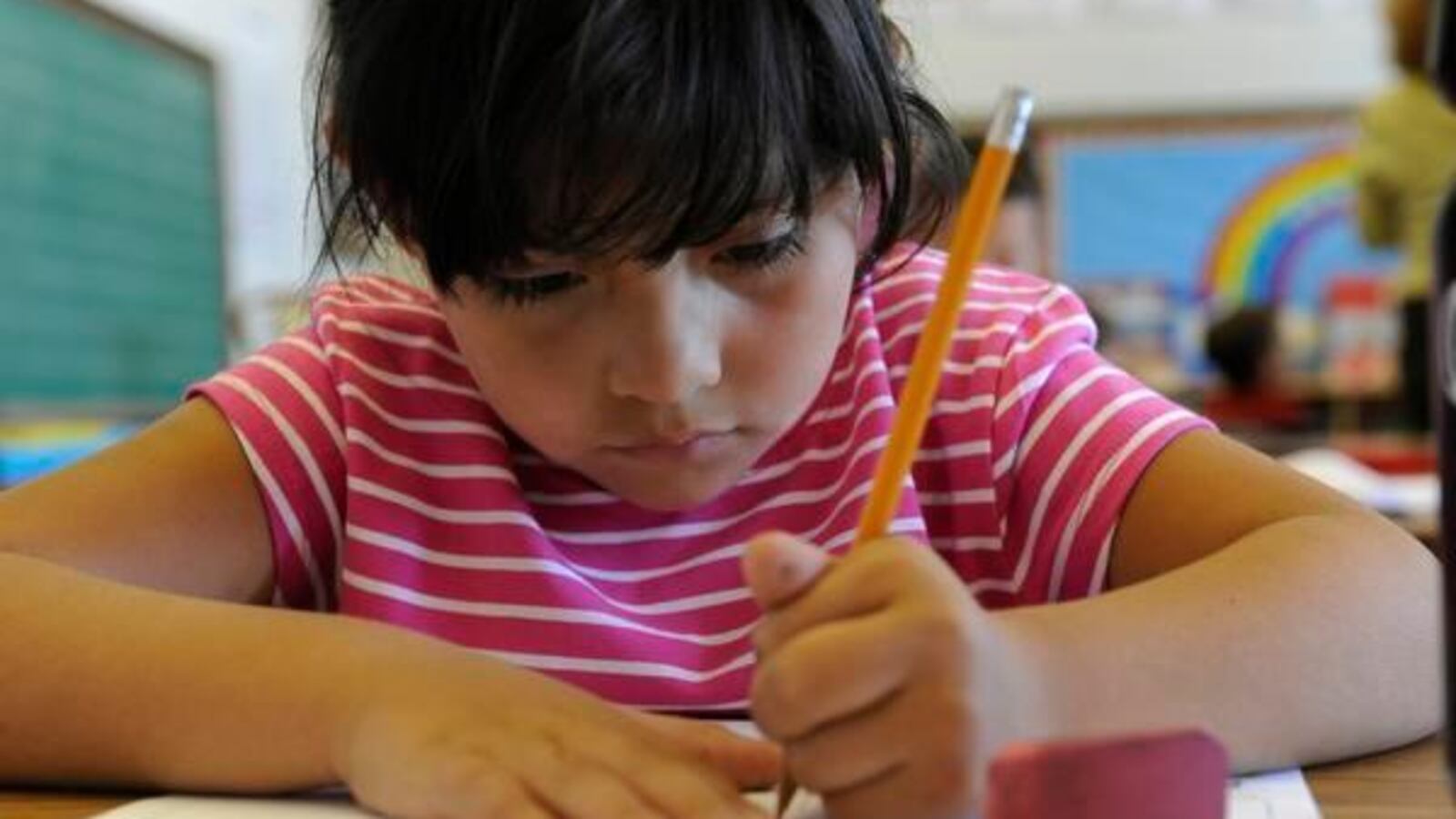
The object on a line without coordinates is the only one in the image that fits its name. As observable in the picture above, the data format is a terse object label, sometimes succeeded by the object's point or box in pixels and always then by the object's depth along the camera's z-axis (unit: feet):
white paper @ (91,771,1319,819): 1.36
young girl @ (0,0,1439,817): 1.38
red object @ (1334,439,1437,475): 5.91
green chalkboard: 7.23
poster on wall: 12.47
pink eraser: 1.06
